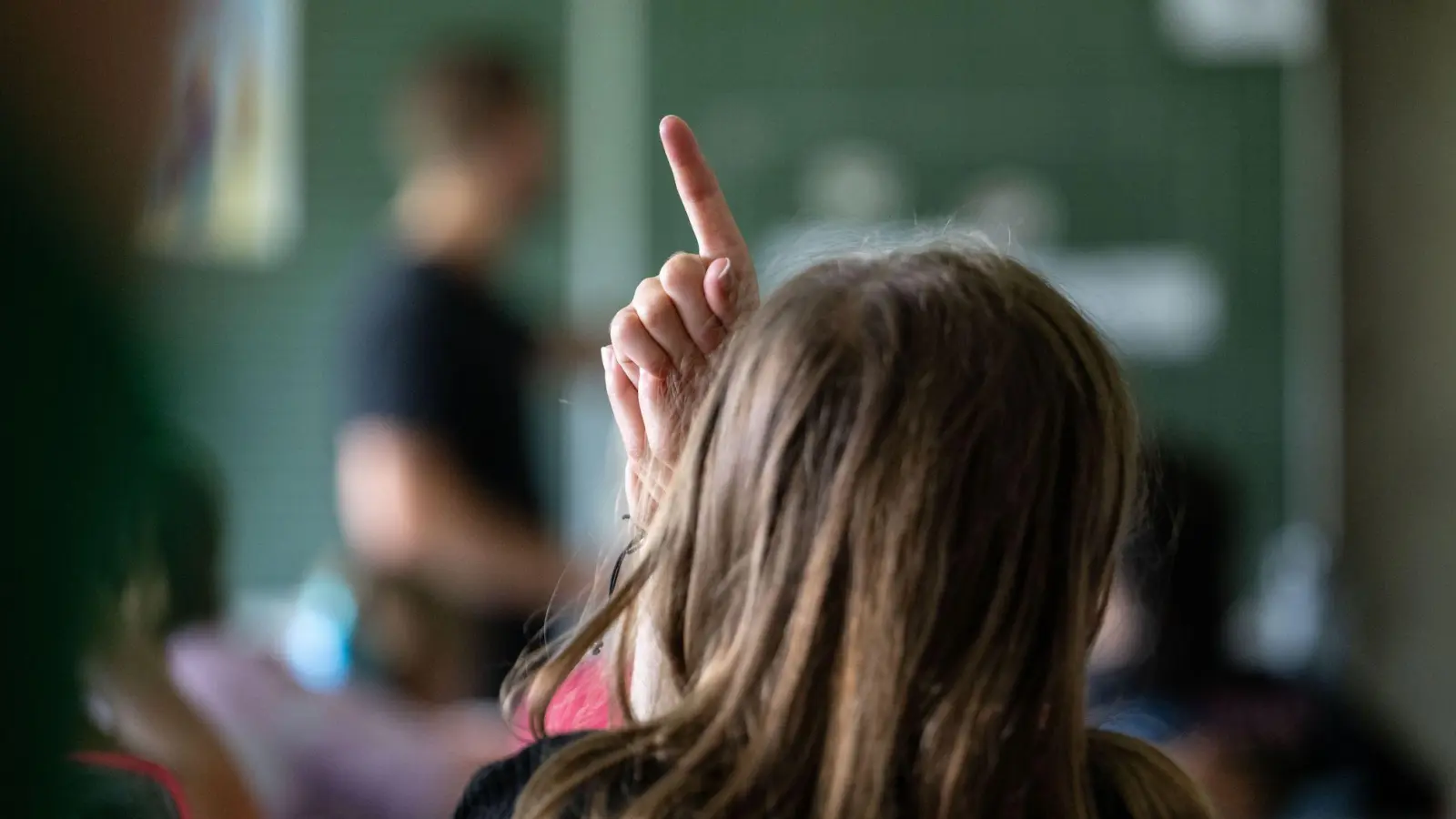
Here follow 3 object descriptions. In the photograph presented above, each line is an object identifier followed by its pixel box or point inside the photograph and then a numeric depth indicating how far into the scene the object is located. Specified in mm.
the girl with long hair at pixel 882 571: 2045
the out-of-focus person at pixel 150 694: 1350
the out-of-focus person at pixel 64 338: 962
